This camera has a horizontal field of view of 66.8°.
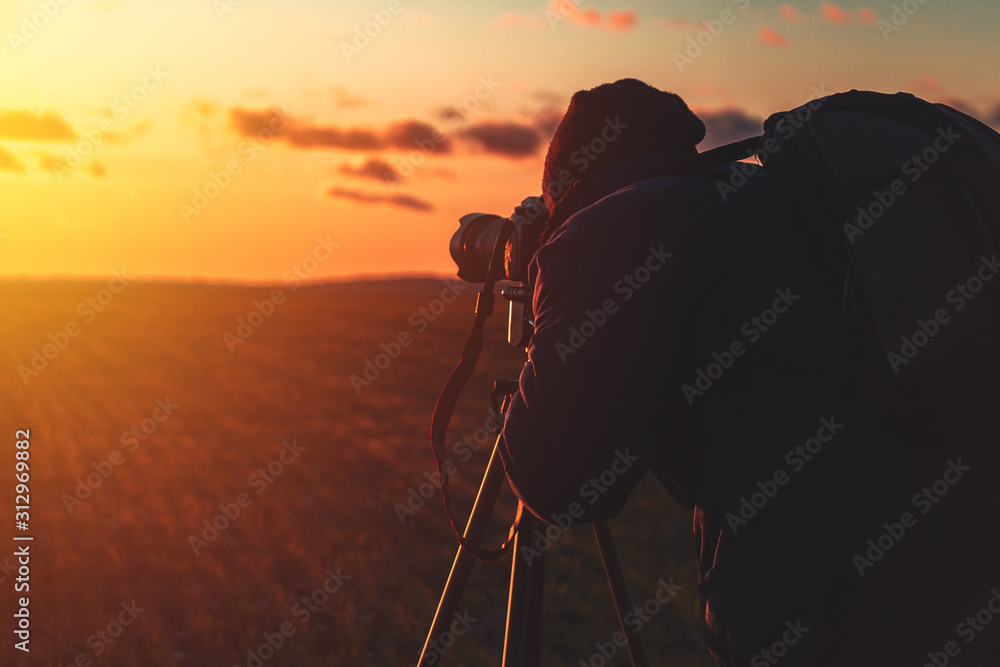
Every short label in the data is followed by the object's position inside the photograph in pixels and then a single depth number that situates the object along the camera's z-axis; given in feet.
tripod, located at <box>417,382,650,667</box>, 8.36
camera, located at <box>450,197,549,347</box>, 8.00
